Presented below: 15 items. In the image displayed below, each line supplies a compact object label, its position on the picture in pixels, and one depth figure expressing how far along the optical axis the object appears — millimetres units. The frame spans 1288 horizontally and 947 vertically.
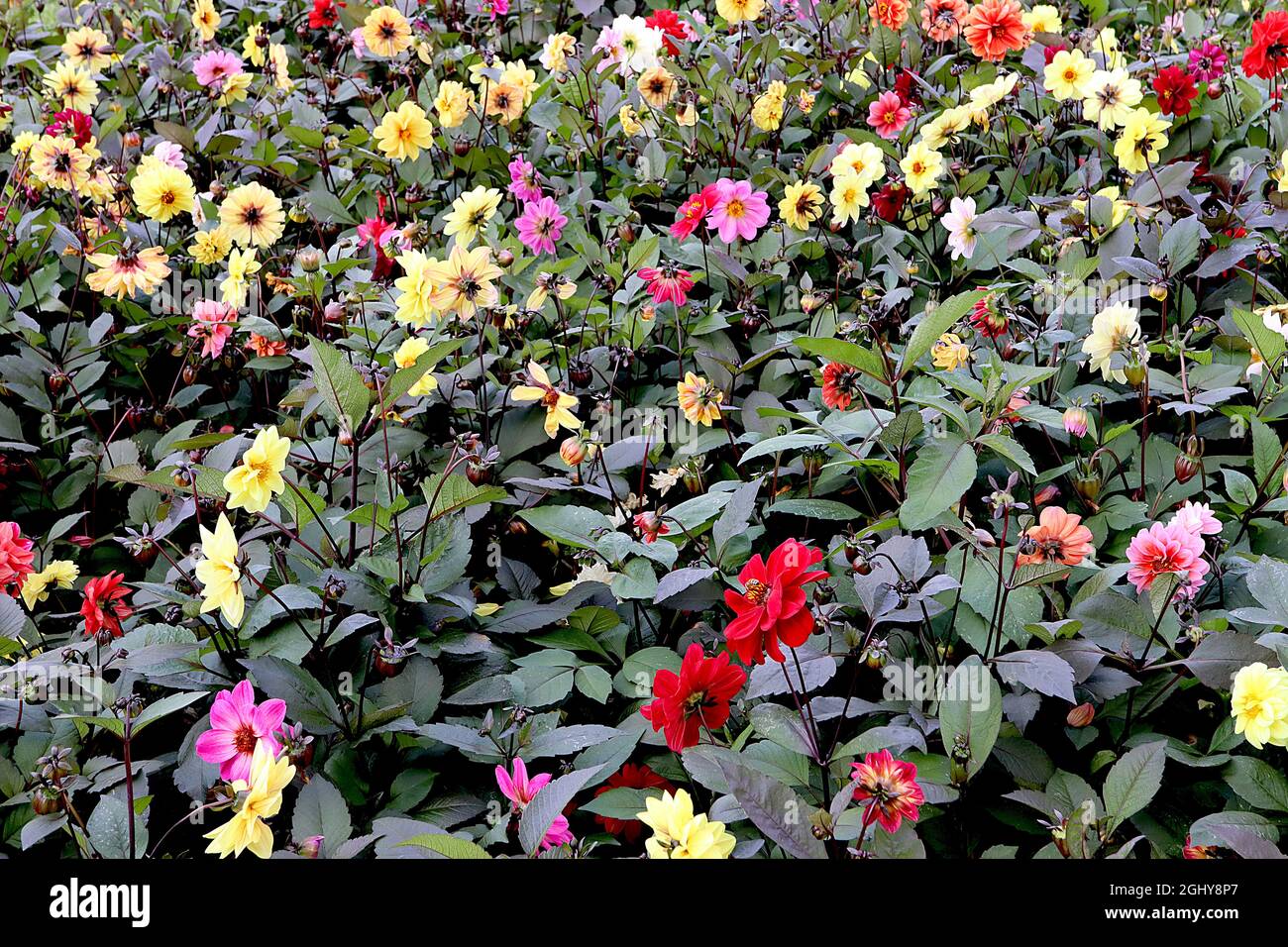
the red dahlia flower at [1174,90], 2738
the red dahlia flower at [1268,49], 2686
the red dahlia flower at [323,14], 3649
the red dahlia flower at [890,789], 1307
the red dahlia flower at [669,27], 3471
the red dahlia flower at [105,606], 1763
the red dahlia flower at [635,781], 1605
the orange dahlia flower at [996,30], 3021
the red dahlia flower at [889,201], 2693
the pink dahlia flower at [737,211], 2562
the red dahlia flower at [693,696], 1456
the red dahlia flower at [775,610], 1335
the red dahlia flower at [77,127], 3104
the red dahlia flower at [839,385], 1927
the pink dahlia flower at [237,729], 1437
